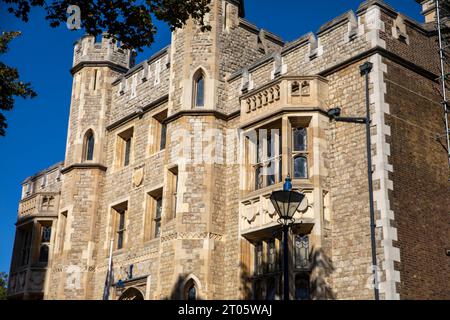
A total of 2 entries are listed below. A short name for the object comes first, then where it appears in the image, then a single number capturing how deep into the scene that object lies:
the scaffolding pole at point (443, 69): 15.38
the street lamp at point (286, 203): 10.16
